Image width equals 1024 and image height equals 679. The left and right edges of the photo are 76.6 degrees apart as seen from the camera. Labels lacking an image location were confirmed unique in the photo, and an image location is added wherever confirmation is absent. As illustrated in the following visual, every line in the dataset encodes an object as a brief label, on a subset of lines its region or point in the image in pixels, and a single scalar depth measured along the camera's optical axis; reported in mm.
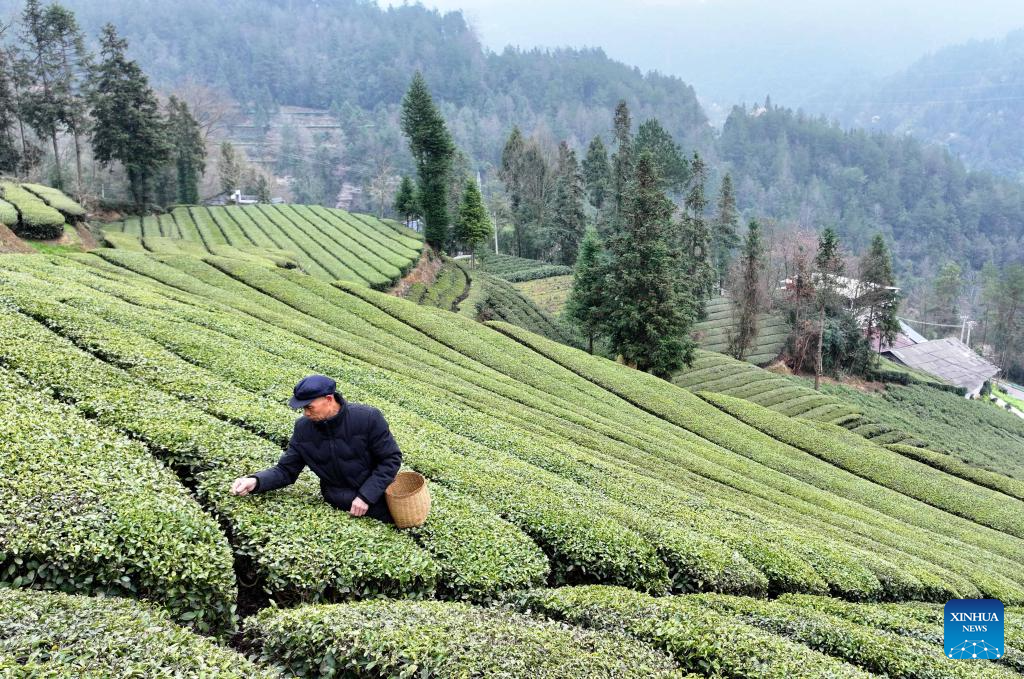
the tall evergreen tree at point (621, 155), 78375
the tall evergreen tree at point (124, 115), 54594
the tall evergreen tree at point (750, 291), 58938
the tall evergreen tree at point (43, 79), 53050
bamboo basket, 8383
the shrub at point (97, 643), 4969
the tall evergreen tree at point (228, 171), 87438
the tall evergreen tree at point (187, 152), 74312
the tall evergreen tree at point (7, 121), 53750
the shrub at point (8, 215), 30625
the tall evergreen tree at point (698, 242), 67562
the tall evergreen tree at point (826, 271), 52375
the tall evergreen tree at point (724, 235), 86562
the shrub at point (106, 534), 6355
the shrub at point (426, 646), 6105
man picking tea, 8016
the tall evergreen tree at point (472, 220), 72062
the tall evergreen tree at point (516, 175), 98000
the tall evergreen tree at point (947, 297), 106938
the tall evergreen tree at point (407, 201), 73875
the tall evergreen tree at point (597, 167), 96000
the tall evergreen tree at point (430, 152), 66188
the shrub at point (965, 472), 27656
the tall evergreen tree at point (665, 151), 81312
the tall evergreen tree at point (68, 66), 52794
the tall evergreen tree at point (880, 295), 67312
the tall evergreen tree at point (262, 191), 89781
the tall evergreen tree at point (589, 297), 45719
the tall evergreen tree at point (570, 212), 89000
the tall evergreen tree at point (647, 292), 40906
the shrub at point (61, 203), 37875
